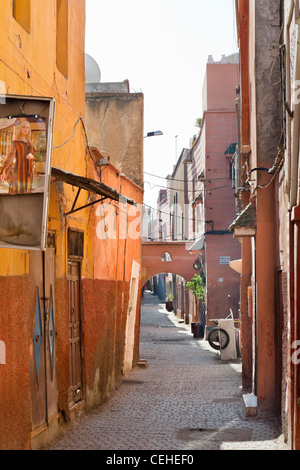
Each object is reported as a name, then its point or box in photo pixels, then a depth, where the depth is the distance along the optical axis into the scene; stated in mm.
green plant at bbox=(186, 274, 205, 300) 28859
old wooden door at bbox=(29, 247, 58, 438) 7766
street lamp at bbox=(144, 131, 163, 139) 19972
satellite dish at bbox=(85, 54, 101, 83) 19297
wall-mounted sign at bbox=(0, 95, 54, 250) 5891
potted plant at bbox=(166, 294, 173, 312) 45884
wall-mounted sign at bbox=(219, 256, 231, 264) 27156
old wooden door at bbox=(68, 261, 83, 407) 9773
